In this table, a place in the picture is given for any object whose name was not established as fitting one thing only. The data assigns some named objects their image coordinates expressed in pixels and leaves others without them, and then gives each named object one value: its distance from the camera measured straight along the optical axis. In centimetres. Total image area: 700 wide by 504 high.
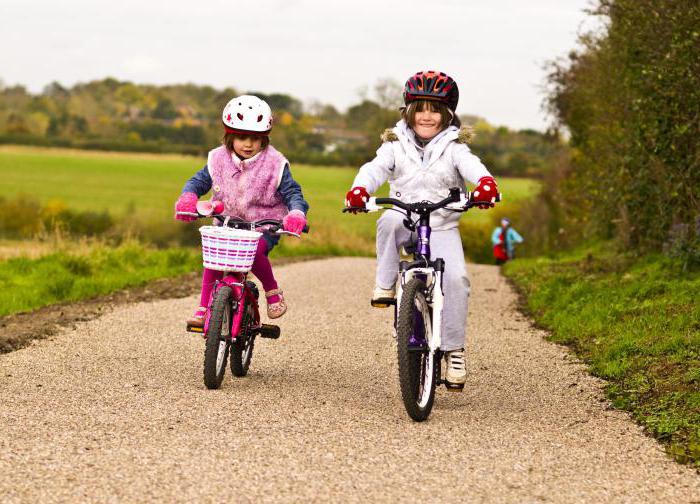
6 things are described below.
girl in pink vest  1448
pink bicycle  1338
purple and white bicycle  1241
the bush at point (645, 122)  2386
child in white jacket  1348
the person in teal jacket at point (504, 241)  5475
